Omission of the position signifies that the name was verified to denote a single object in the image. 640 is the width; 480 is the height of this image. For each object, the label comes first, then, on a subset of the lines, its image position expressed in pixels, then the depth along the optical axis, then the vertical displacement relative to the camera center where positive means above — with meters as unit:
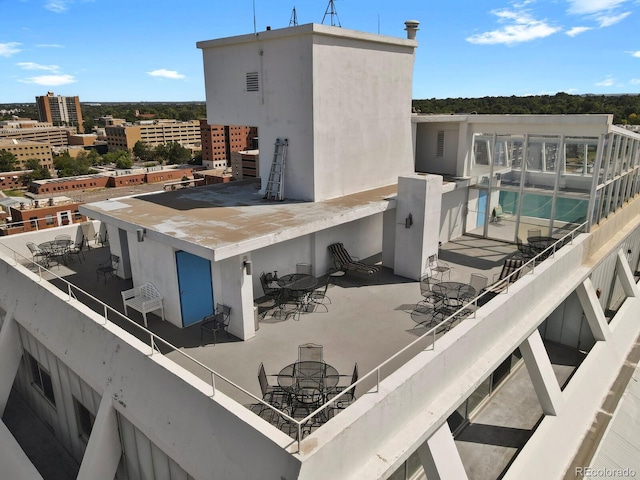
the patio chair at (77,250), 13.55 -3.55
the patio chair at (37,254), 13.04 -3.53
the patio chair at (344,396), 6.49 -3.96
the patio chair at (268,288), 10.55 -3.70
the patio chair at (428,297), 9.75 -3.80
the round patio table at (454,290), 9.56 -3.54
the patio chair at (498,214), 14.84 -2.88
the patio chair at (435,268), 11.88 -3.73
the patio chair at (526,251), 12.60 -3.64
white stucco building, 6.27 -3.40
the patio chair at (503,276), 9.52 -3.51
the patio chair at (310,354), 7.30 -3.69
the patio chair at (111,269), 11.69 -3.56
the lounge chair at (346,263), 11.41 -3.52
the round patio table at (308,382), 6.26 -3.71
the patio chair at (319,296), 10.31 -3.90
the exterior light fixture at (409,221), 11.59 -2.39
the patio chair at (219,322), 8.91 -3.85
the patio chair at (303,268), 11.38 -3.51
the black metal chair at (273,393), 6.44 -3.88
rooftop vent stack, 14.37 +3.21
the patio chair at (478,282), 10.01 -3.47
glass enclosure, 13.08 -1.69
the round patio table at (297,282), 9.92 -3.46
